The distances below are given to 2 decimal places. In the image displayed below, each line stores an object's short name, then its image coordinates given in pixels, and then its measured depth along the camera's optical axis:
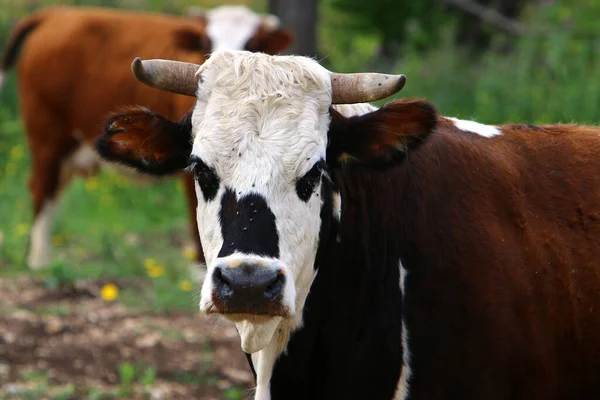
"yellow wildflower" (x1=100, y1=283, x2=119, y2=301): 14.06
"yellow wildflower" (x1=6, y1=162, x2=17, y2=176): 21.63
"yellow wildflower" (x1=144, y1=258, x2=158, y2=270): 15.66
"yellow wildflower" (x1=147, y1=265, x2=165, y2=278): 15.16
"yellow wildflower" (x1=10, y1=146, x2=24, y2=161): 22.14
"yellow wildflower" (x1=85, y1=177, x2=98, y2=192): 20.91
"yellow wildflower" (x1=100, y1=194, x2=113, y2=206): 19.97
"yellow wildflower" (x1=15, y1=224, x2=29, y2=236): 17.83
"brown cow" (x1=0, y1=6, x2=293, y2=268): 16.47
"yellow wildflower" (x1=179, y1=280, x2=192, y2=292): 14.51
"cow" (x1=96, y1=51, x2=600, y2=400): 6.27
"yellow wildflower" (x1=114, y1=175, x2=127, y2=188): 20.80
